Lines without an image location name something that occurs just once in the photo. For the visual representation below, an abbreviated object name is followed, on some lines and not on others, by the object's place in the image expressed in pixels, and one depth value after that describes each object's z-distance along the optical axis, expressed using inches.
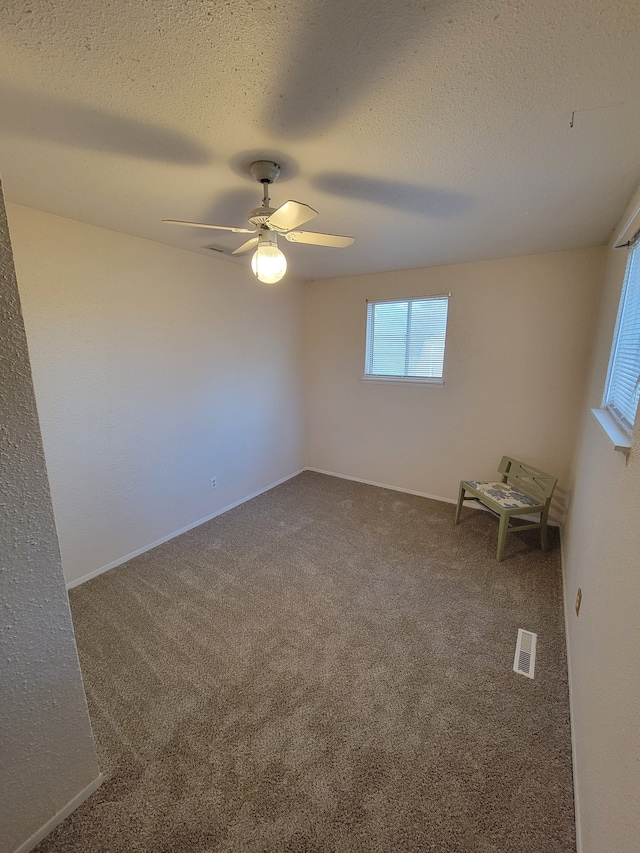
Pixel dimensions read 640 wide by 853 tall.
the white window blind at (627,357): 61.9
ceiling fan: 54.3
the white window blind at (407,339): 134.3
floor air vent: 67.9
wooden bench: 101.5
